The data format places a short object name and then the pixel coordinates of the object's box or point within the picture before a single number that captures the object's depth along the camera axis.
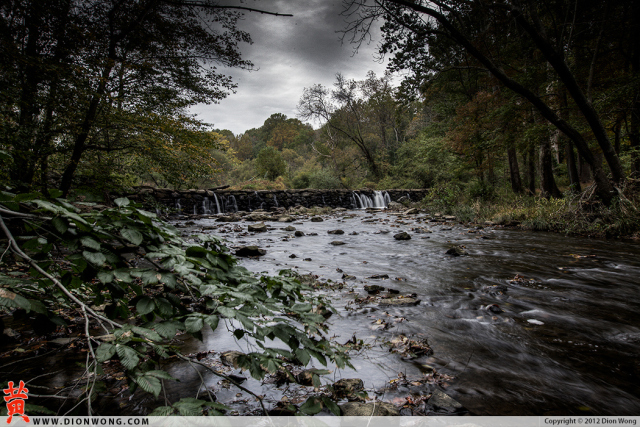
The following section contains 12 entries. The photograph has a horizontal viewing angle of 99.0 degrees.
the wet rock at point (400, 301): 3.20
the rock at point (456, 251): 5.73
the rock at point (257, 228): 9.24
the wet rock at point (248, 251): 5.75
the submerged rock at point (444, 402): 1.57
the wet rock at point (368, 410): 1.47
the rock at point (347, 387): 1.64
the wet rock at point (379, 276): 4.31
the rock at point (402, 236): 7.58
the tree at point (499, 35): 6.18
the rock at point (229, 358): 1.97
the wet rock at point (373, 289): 3.56
